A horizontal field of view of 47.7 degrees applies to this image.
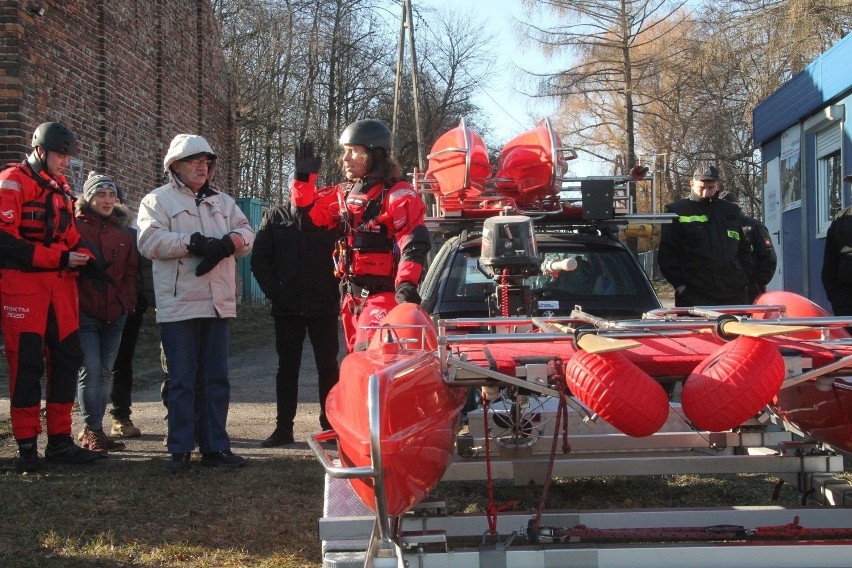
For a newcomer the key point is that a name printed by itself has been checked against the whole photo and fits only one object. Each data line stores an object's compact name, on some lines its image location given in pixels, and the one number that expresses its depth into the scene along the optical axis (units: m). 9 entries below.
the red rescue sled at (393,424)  2.88
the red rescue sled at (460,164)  6.21
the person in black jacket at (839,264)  6.88
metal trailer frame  2.93
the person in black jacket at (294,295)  6.95
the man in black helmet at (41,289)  5.82
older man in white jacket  5.89
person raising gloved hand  5.35
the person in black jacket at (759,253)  7.27
